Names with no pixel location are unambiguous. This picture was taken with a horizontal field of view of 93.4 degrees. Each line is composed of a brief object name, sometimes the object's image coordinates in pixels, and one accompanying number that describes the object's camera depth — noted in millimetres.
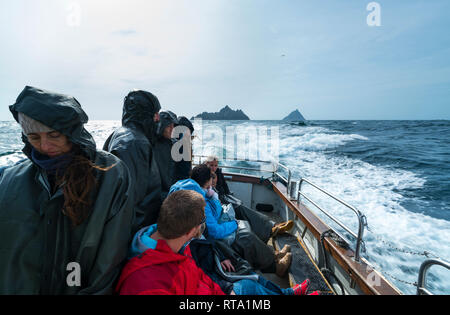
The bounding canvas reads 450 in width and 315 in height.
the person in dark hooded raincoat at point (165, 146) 2384
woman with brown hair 934
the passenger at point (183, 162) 2857
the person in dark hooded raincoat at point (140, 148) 1657
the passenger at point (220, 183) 3466
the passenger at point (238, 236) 2221
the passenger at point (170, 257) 1101
